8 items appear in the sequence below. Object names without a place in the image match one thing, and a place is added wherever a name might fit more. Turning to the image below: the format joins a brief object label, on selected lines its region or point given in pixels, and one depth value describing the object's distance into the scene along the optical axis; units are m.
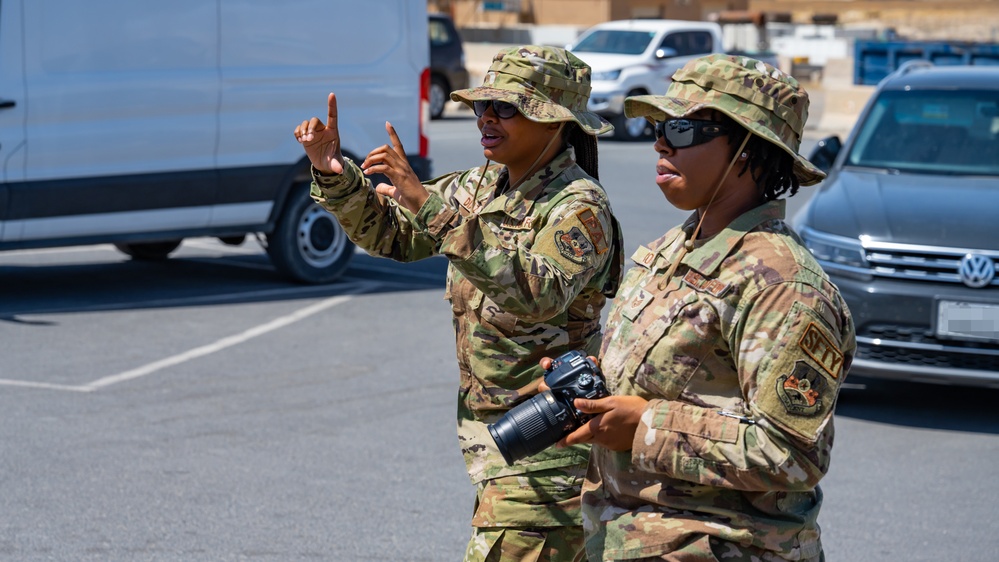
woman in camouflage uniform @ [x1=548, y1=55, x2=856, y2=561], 4.65
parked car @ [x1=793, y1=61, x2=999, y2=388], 13.00
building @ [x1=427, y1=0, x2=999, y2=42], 92.09
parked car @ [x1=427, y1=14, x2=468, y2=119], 47.09
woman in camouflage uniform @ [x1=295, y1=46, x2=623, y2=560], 6.37
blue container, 41.59
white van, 16.85
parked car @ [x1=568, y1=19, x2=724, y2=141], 42.07
